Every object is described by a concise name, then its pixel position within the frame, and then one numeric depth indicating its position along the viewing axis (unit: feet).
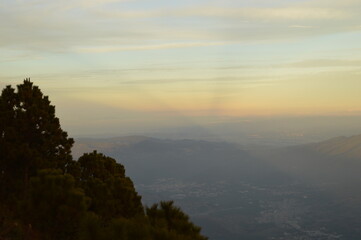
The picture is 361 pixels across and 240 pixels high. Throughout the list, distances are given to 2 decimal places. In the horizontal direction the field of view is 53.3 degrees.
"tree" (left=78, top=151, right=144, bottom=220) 81.76
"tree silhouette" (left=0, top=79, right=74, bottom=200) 86.48
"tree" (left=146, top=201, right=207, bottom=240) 51.96
